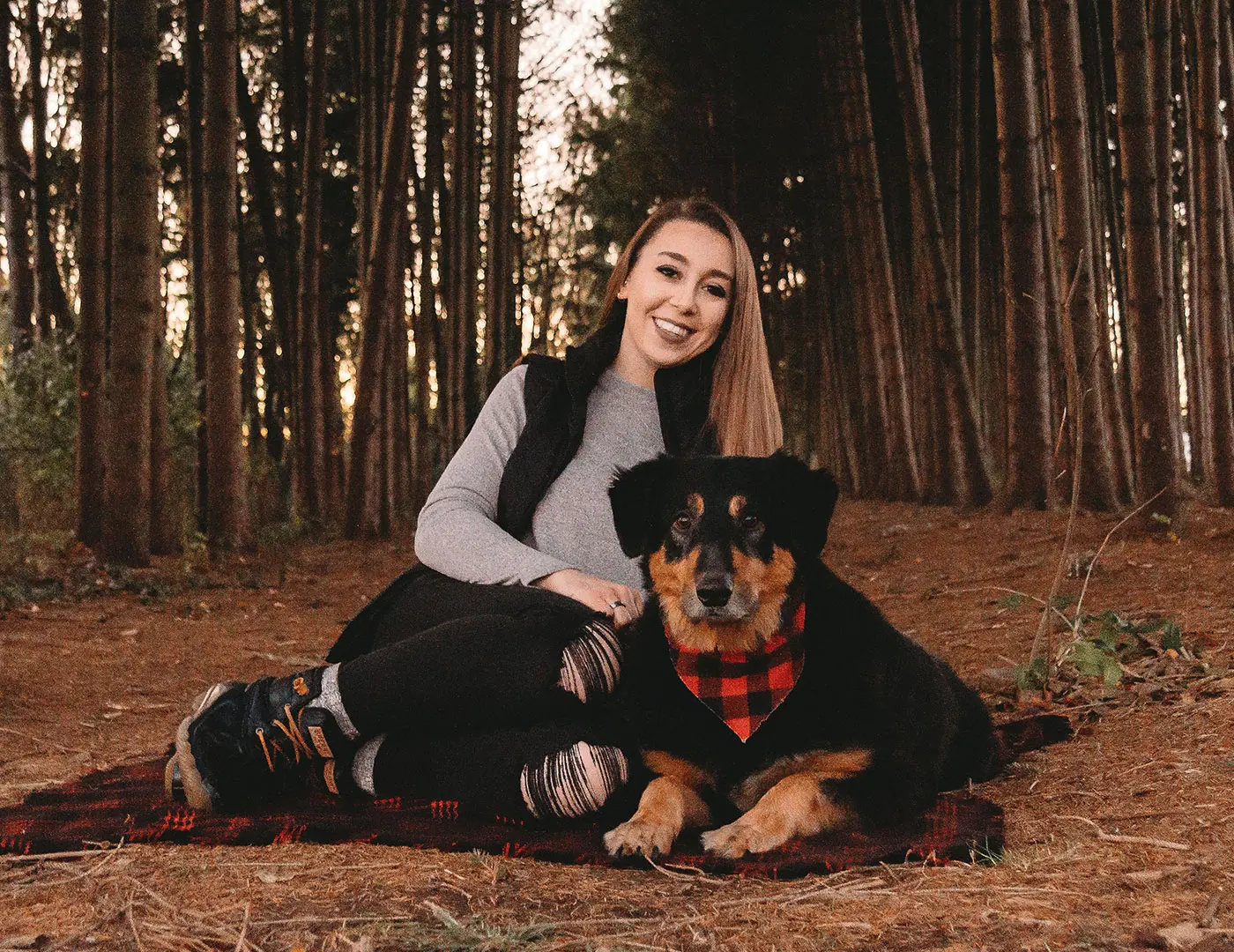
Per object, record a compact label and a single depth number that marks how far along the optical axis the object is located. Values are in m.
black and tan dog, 3.00
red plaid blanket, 2.69
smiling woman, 3.18
